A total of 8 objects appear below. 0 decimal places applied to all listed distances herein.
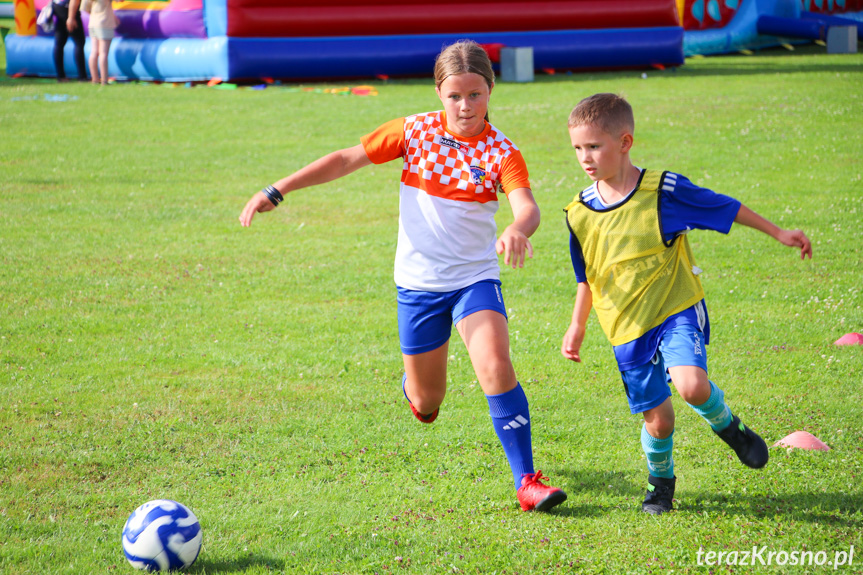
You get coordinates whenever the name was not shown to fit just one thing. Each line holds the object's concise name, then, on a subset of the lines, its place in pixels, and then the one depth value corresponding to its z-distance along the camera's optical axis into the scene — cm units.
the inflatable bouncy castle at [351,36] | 3878
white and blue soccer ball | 696
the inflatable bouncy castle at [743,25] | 5316
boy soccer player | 782
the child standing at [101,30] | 3916
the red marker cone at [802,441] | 908
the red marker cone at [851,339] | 1207
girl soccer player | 831
